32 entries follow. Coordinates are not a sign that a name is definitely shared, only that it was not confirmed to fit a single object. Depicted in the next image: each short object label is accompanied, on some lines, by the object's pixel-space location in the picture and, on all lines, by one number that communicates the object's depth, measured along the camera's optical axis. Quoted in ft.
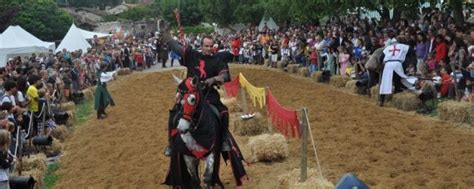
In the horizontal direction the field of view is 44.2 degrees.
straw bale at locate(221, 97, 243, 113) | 49.75
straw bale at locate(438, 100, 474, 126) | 39.22
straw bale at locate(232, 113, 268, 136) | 39.65
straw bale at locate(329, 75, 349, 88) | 64.75
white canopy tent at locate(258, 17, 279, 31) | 147.61
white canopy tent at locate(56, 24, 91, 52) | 102.01
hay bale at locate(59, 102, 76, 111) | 56.95
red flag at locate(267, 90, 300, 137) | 28.39
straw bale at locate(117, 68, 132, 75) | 99.09
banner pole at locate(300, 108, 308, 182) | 25.38
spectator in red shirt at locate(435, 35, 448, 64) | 50.31
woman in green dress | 54.55
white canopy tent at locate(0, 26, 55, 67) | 85.40
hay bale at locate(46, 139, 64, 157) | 39.81
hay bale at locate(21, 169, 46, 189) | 30.04
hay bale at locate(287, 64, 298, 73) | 84.33
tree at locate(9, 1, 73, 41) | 167.73
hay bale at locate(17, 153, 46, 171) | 32.53
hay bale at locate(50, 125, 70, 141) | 44.66
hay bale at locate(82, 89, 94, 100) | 70.85
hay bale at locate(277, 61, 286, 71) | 91.39
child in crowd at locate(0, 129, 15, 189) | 21.75
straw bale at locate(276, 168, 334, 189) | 24.39
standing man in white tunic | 48.47
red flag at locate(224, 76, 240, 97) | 56.53
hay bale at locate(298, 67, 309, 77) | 79.05
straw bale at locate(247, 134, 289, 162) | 32.60
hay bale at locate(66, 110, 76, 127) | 51.43
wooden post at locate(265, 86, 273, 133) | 34.68
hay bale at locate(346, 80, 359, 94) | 59.26
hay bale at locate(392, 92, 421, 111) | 45.91
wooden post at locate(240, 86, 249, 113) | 40.16
